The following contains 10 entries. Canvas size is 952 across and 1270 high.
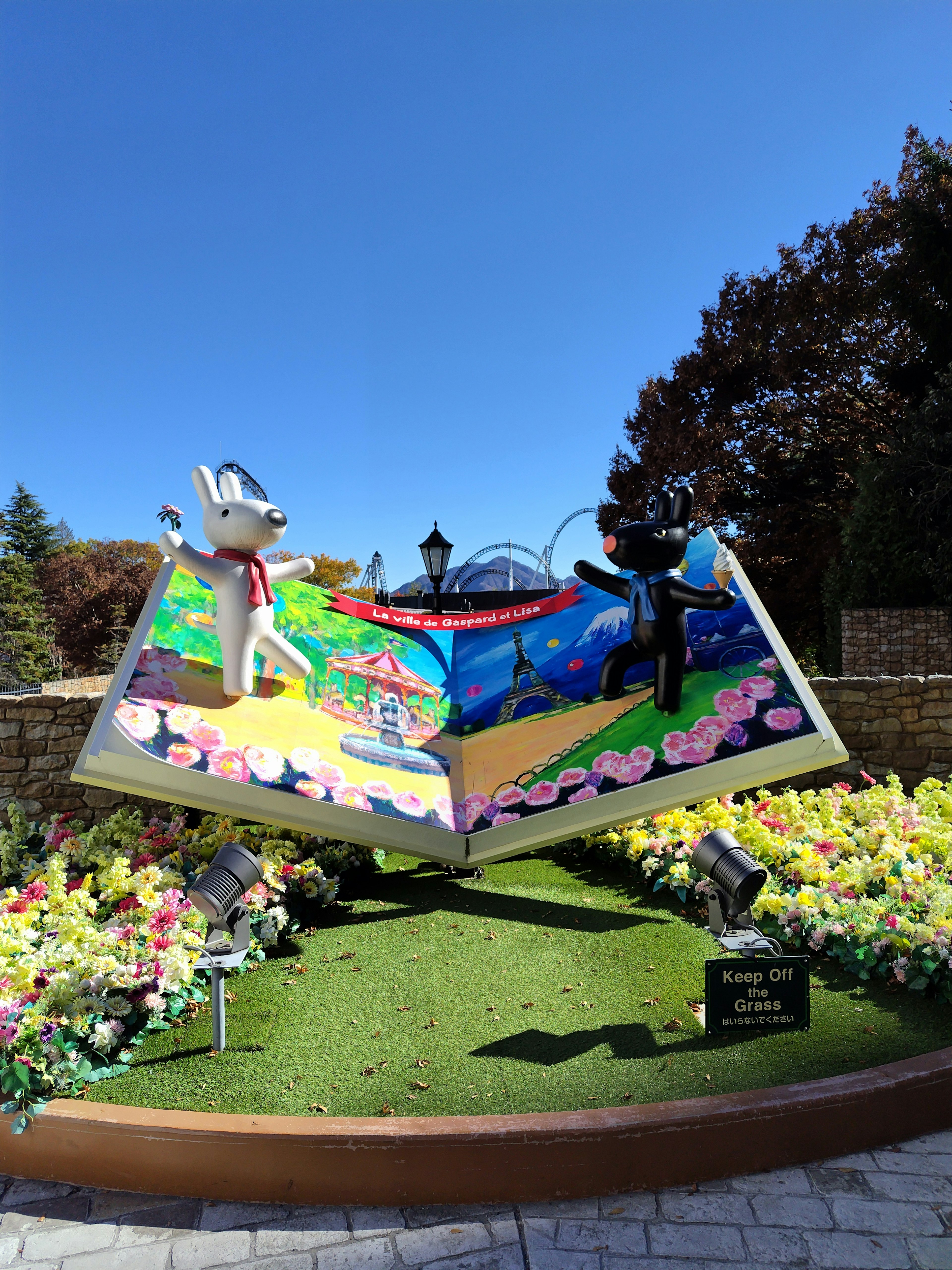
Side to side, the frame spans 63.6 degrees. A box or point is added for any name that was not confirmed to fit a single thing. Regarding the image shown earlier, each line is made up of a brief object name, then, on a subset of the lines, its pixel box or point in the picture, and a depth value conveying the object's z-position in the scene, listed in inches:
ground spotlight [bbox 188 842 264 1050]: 127.3
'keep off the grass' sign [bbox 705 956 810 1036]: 123.5
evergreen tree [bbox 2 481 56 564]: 1611.7
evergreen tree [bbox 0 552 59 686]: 1318.9
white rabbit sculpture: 188.9
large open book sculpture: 163.2
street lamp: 360.2
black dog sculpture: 187.9
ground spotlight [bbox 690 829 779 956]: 131.3
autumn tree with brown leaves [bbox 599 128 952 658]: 603.5
